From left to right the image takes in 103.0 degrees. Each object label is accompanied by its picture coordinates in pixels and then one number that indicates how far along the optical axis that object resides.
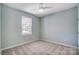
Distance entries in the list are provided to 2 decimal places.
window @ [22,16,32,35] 2.64
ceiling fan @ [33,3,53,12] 2.60
